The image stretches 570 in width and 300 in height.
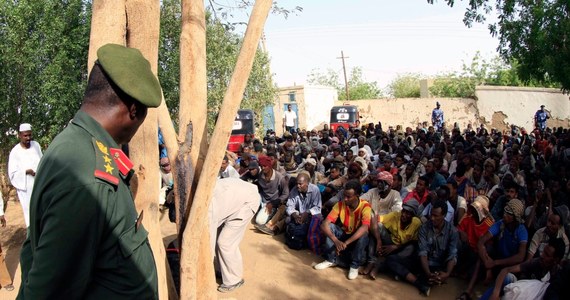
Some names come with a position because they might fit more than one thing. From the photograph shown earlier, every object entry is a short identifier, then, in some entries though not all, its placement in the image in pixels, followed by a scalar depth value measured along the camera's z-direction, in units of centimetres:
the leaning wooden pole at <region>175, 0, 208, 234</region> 263
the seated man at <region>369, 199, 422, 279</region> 502
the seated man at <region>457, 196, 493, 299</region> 494
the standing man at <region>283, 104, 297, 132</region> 1706
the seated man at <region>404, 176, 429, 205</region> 600
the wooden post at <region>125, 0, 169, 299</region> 235
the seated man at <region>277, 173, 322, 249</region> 590
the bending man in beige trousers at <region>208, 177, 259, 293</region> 454
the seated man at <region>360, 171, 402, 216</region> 603
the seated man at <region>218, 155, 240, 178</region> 699
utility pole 3218
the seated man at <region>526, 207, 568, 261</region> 438
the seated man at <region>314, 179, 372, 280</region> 512
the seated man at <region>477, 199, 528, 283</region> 452
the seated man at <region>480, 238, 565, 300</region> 403
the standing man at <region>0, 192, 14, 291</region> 479
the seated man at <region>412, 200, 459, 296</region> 479
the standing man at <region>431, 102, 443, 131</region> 1636
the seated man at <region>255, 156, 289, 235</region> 668
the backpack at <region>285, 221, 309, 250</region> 588
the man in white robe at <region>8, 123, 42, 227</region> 536
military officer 125
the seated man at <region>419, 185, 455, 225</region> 533
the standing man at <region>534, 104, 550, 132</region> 1466
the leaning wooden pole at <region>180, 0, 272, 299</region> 237
